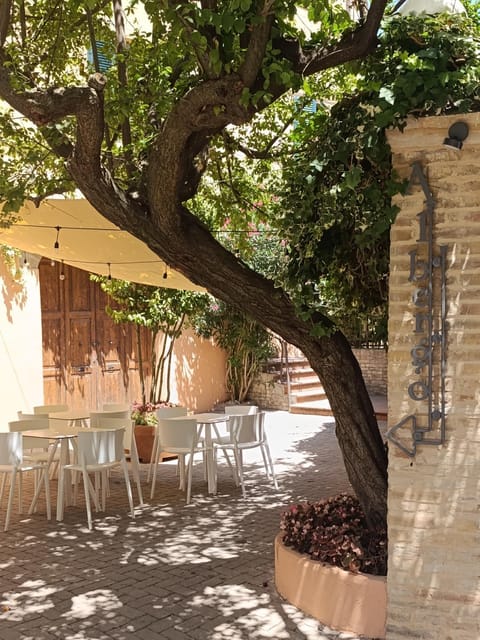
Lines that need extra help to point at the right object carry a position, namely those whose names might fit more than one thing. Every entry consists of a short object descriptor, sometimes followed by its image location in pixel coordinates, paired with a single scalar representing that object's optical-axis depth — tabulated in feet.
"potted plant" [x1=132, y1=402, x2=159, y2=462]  31.42
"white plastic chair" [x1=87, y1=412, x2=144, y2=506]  24.52
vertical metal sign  12.78
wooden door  35.73
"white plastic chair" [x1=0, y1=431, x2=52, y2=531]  21.70
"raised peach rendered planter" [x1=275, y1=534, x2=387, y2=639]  13.35
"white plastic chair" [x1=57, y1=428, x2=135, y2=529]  21.24
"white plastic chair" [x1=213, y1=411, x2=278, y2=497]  25.11
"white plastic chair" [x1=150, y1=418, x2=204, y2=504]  24.45
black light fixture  12.37
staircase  45.27
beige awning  22.40
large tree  12.62
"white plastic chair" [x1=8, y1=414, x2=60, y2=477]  23.59
